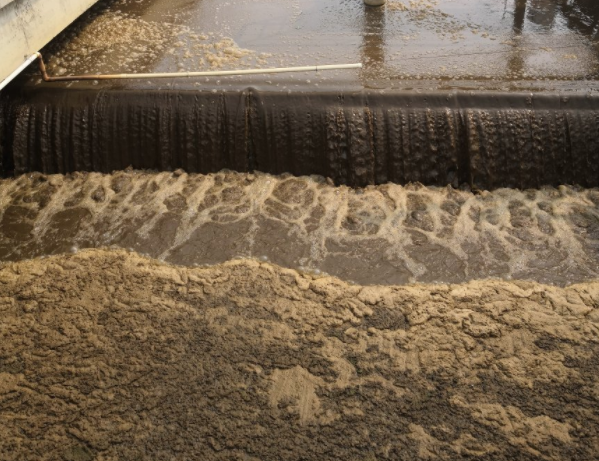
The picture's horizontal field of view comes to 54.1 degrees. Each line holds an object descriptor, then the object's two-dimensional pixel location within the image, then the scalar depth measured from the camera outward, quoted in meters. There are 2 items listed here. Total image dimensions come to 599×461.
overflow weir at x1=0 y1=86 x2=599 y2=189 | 4.98
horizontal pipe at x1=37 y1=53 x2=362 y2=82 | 5.36
